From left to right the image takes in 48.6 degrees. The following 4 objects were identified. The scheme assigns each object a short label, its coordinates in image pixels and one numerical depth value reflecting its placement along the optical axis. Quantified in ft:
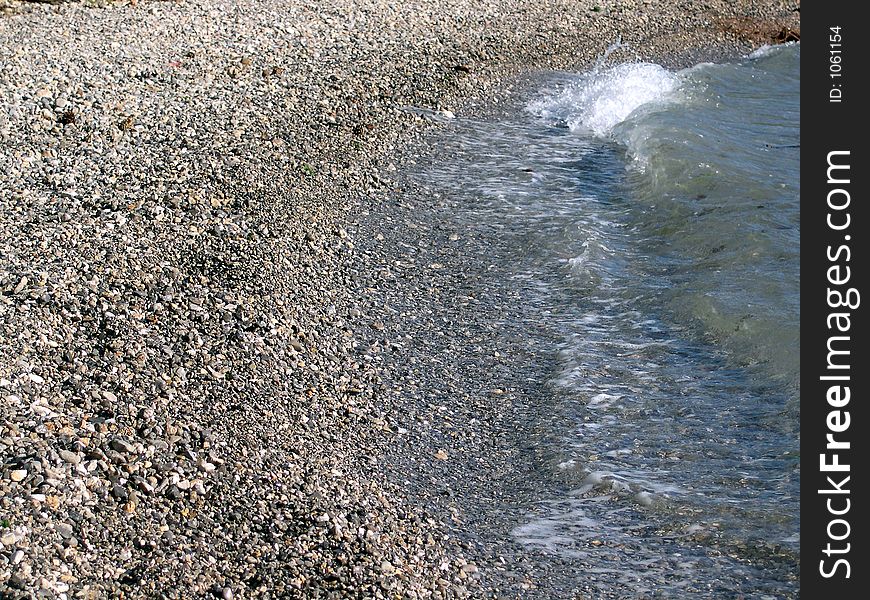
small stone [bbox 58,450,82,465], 19.65
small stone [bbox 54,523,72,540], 17.86
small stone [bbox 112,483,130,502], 19.15
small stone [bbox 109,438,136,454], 20.44
